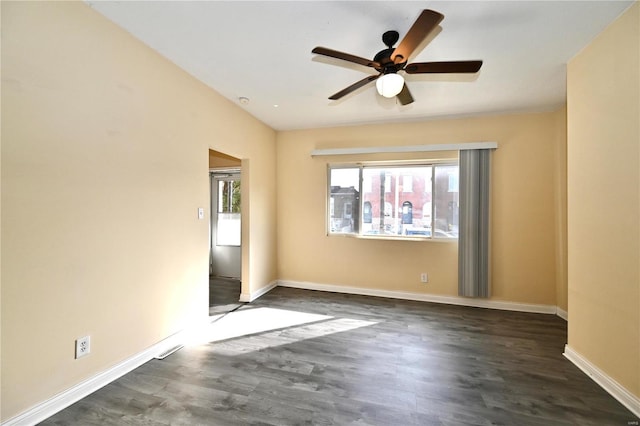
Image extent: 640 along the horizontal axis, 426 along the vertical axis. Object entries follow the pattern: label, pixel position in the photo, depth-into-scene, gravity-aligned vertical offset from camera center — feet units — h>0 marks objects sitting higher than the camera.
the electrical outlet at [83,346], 5.50 -2.89
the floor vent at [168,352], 7.24 -4.02
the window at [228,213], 15.48 +0.06
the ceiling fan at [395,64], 5.34 +3.39
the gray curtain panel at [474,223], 11.09 -0.34
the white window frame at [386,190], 11.96 +0.94
